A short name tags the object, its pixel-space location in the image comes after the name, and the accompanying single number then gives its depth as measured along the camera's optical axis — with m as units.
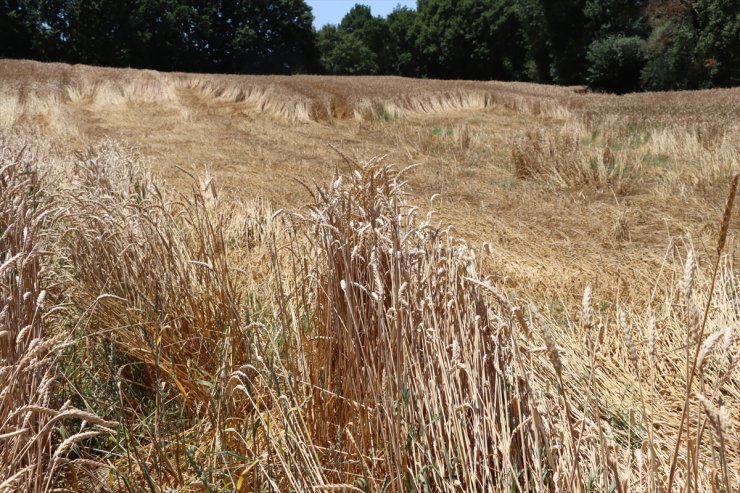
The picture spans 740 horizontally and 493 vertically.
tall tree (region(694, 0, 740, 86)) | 21.75
